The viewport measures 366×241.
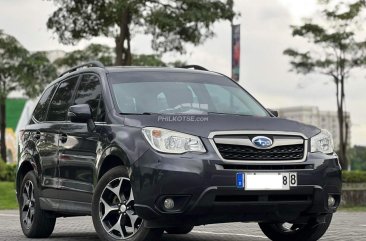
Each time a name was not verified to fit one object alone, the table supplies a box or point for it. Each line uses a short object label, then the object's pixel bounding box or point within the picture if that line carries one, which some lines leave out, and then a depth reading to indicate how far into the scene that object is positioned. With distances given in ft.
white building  441.85
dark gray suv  21.85
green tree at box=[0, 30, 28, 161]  162.71
